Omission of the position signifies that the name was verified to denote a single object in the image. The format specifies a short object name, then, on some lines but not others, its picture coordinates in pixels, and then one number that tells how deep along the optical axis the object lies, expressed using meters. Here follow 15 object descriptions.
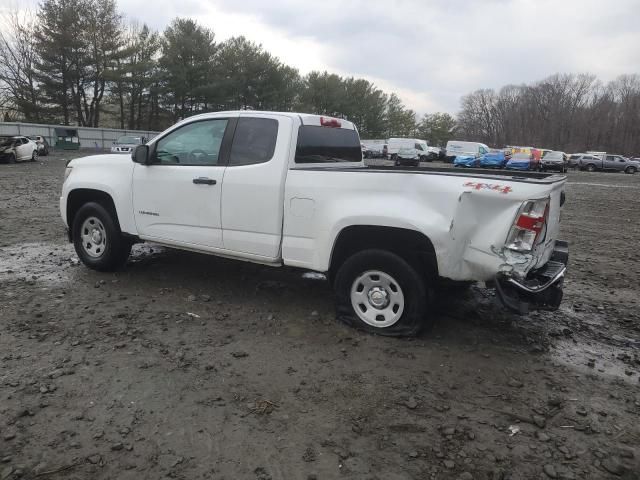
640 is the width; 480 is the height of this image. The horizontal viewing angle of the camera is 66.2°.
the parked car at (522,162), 40.22
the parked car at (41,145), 32.12
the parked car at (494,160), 43.72
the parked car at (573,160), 48.46
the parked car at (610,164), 46.91
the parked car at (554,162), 43.22
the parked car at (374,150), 57.08
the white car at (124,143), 32.70
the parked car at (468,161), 43.66
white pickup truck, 3.74
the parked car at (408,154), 43.38
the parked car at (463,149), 49.69
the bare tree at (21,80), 48.91
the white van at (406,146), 50.75
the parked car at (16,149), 25.87
